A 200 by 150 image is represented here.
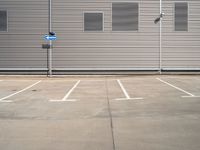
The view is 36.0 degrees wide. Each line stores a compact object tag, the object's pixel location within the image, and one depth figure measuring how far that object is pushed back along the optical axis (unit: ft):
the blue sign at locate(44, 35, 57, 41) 70.23
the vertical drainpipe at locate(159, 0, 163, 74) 73.26
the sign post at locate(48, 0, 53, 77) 72.79
